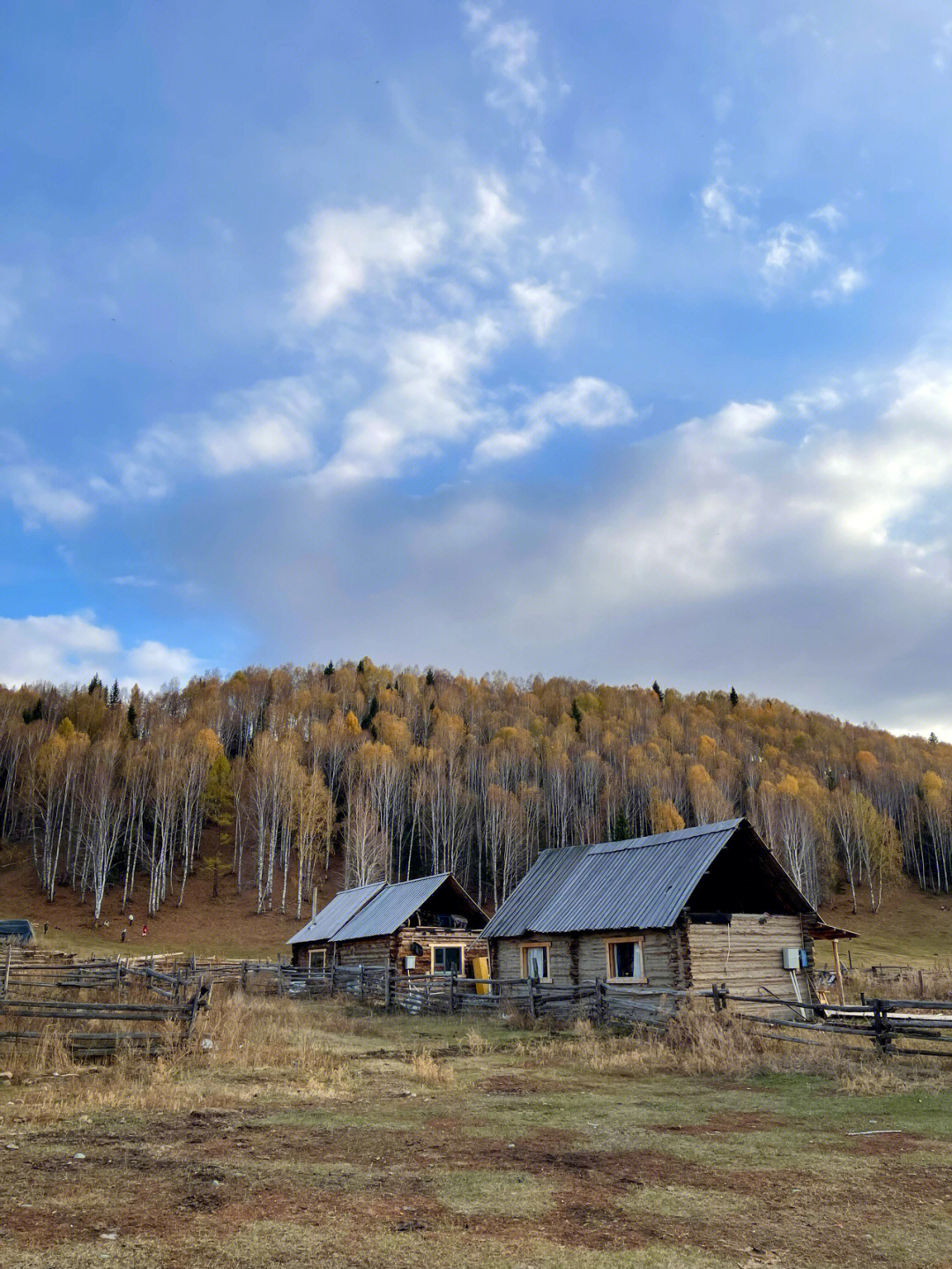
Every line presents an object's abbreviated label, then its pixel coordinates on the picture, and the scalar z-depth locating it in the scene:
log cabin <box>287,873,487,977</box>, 38.69
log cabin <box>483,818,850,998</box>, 26.61
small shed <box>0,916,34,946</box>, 47.38
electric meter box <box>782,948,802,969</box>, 27.89
